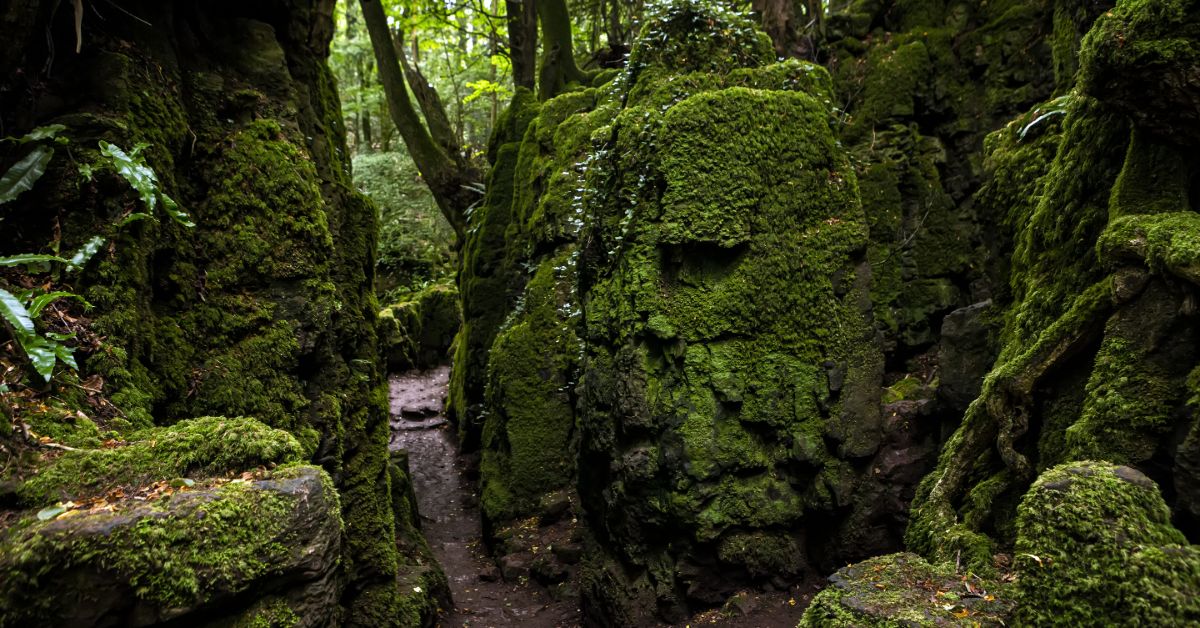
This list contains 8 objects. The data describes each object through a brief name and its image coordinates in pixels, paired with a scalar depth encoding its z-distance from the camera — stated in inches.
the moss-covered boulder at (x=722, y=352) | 224.5
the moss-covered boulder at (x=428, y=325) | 679.1
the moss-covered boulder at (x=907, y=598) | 114.4
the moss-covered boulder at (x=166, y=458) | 105.9
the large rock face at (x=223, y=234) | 148.3
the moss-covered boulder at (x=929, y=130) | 323.9
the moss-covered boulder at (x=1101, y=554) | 92.7
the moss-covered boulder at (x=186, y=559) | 89.6
